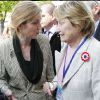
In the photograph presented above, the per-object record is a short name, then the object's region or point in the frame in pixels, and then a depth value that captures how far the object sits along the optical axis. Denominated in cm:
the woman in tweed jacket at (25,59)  248
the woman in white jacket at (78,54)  209
